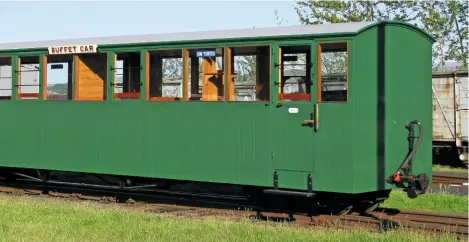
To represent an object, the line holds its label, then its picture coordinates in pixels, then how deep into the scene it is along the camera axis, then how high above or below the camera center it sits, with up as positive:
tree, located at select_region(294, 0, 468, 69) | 29.41 +4.78
